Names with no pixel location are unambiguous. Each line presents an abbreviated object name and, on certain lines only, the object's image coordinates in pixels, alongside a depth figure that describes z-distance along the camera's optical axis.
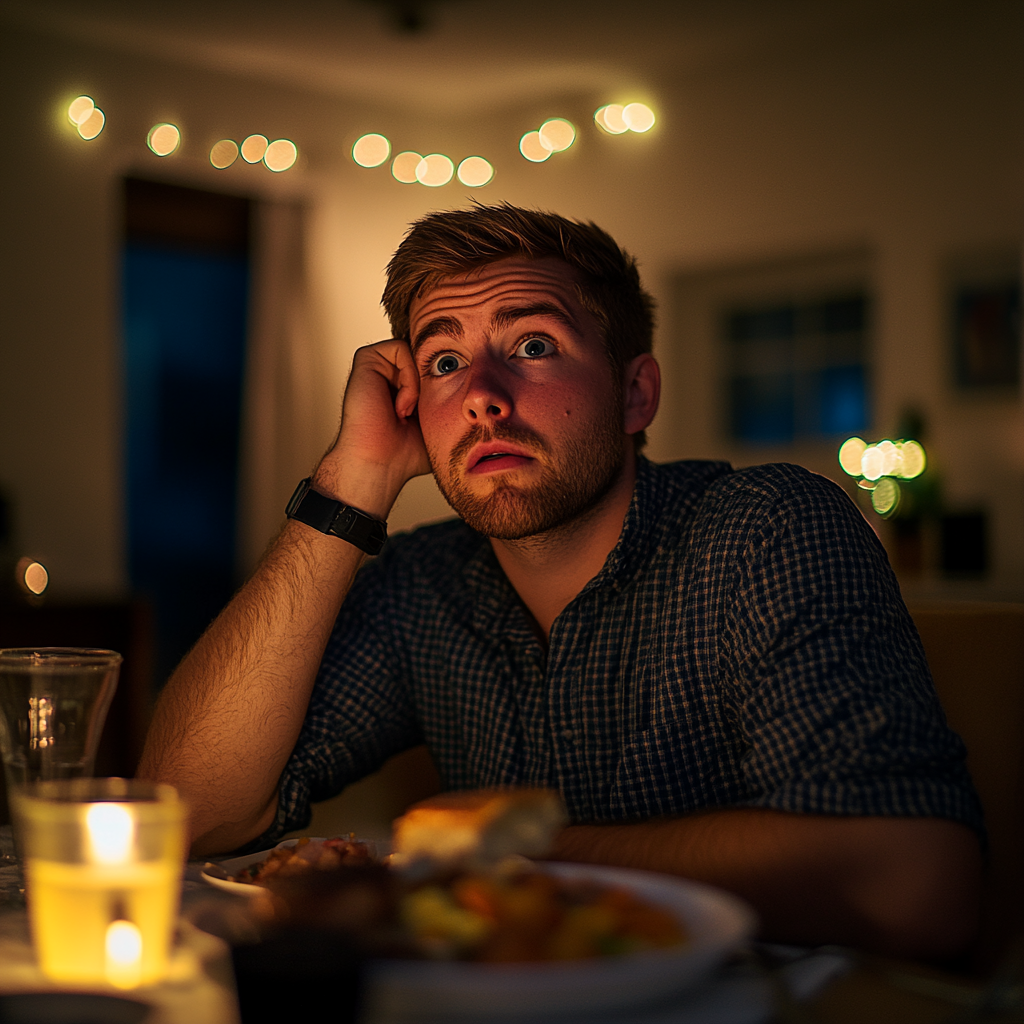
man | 0.96
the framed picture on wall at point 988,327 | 4.00
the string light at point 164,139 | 4.89
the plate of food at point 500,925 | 0.54
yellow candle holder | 0.61
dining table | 0.58
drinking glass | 0.85
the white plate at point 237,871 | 0.83
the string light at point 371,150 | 5.44
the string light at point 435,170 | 5.23
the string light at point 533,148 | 5.21
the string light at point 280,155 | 5.27
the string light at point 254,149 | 5.18
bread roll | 0.62
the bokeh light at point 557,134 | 5.02
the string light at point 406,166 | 5.43
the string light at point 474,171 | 5.42
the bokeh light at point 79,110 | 4.63
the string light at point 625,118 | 4.75
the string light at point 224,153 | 5.10
